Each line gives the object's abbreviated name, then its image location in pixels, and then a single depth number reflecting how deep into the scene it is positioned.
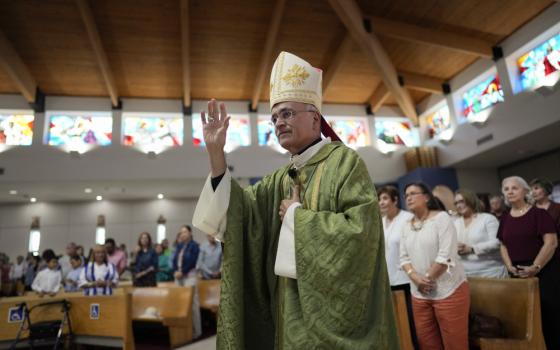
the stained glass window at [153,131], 10.86
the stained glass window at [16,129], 10.12
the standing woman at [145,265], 5.99
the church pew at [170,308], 4.88
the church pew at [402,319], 2.36
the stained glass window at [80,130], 10.40
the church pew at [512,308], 2.11
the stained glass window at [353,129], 12.12
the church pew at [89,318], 4.05
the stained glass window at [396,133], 12.17
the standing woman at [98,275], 4.83
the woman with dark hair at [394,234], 3.13
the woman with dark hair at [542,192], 3.63
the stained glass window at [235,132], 11.22
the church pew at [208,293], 5.70
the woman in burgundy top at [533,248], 2.71
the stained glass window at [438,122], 11.14
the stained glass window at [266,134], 11.45
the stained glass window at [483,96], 9.32
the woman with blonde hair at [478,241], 3.47
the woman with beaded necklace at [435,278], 2.36
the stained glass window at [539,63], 7.80
